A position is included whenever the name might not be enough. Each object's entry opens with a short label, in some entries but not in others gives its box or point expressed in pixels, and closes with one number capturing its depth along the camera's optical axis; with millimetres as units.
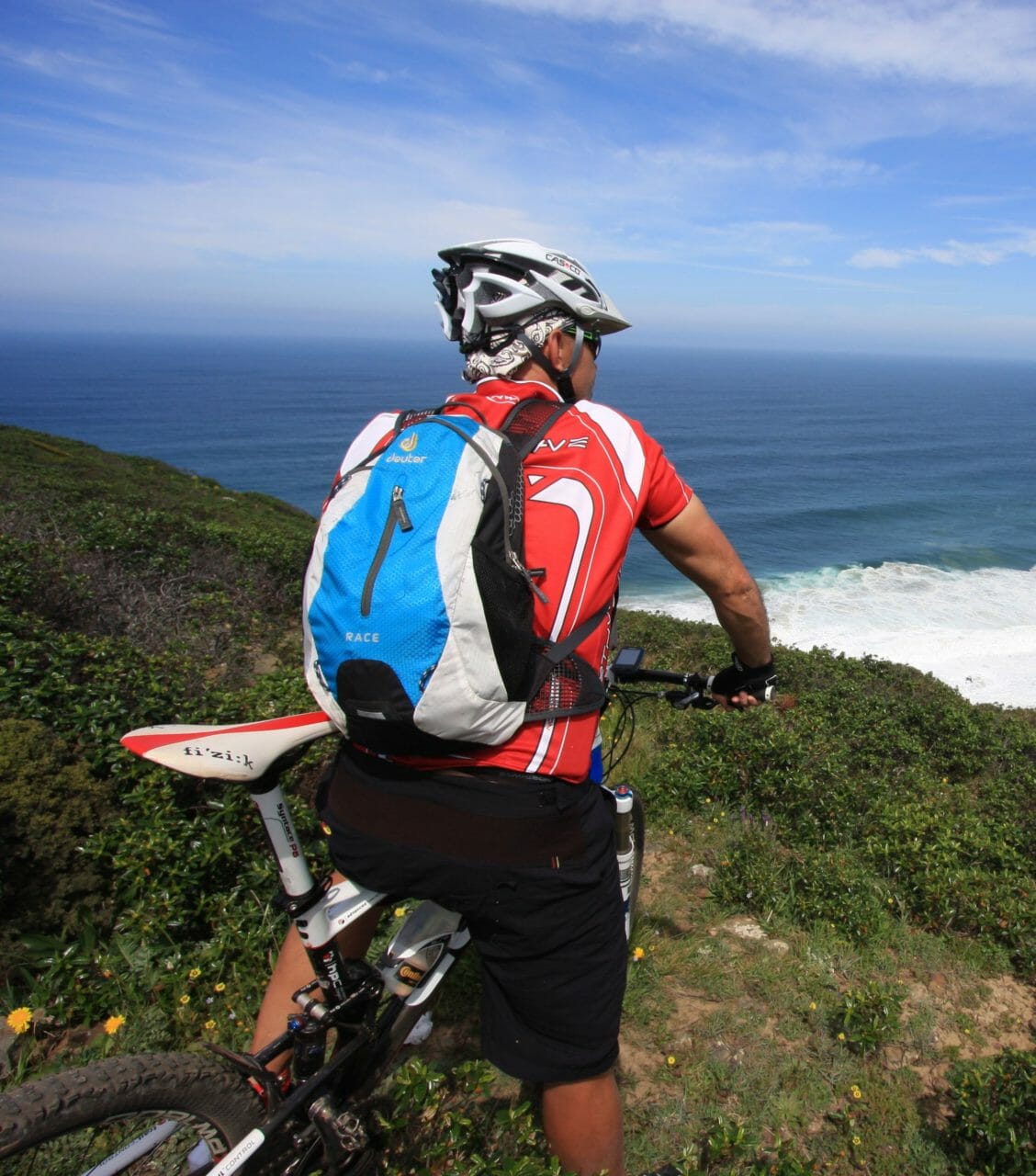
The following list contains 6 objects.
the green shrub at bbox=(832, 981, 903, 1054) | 3094
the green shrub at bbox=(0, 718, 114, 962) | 3010
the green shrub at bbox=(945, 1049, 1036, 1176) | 2514
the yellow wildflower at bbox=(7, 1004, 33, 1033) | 2584
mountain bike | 1650
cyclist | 1841
